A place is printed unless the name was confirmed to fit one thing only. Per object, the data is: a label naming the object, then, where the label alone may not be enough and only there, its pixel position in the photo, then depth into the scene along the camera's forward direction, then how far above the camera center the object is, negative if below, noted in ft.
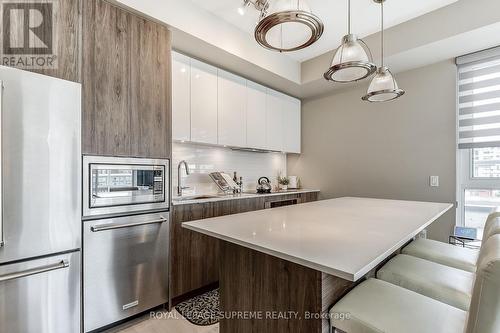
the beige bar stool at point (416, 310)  2.30 -1.84
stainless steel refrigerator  4.45 -0.70
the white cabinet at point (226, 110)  8.20 +2.26
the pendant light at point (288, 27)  4.13 +2.51
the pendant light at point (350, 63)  5.36 +2.23
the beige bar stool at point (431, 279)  3.83 -1.91
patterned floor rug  6.43 -3.96
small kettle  11.02 -0.84
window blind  8.27 +2.31
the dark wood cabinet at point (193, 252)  7.09 -2.56
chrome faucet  8.70 -0.36
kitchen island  2.97 -1.06
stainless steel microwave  5.60 -0.44
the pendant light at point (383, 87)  6.49 +2.11
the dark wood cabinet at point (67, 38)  5.25 +2.79
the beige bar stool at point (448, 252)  4.86 -1.88
